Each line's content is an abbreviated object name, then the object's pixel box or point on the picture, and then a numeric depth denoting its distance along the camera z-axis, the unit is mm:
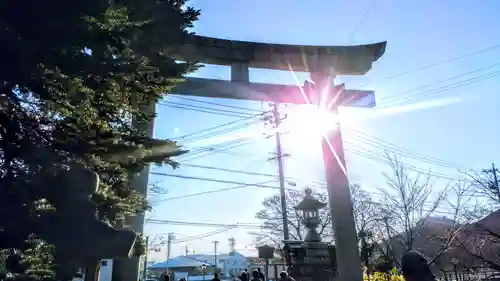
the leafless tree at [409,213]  10297
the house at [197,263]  48672
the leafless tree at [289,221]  24531
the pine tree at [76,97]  2316
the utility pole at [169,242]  41403
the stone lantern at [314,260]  7992
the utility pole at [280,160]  17469
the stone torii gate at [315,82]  6797
